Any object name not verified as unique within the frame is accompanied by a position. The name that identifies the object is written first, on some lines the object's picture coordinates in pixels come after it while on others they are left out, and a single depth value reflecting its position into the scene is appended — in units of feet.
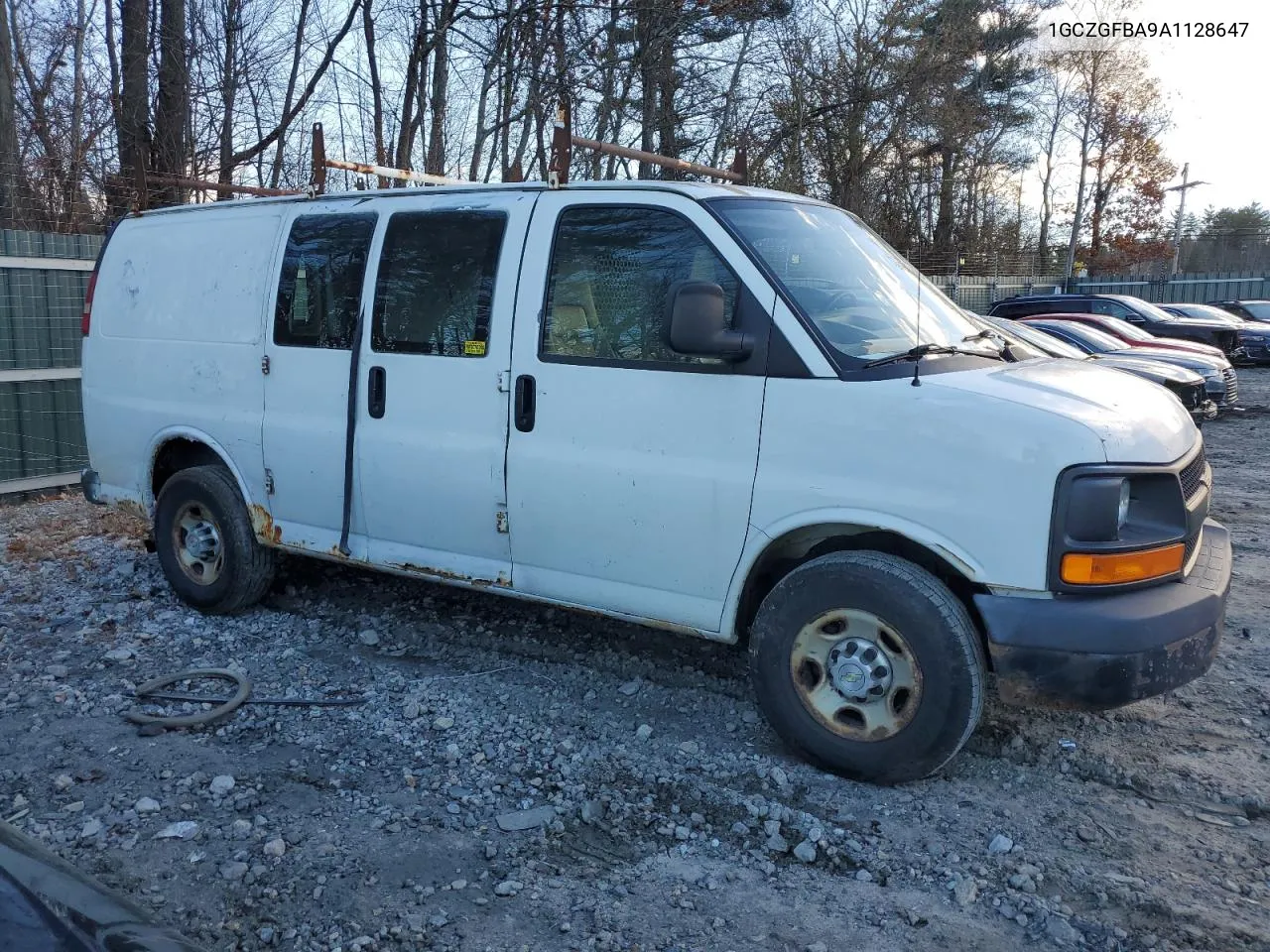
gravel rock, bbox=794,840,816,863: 11.03
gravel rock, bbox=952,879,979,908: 10.24
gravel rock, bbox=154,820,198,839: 11.25
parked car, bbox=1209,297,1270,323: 94.27
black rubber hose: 14.17
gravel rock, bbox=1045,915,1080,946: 9.64
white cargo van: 11.42
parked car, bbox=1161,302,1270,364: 77.97
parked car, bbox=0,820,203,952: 5.65
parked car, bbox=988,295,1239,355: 67.51
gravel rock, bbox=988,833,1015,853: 11.11
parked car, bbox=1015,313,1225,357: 55.06
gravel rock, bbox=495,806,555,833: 11.64
